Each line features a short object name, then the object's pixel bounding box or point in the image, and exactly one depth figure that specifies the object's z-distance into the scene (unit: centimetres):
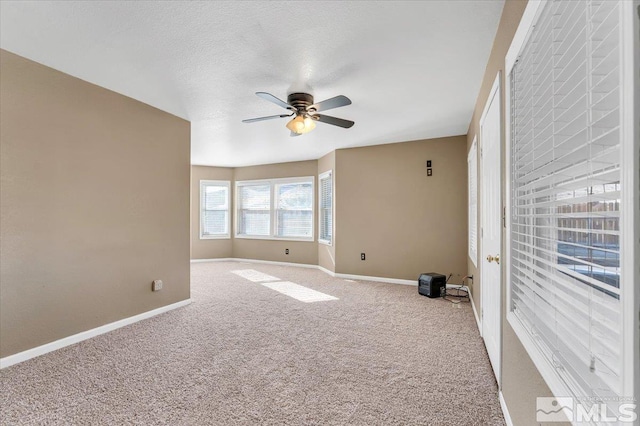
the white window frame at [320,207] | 637
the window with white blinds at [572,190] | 75
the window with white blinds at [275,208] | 707
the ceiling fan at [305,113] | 287
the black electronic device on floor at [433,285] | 439
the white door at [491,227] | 208
